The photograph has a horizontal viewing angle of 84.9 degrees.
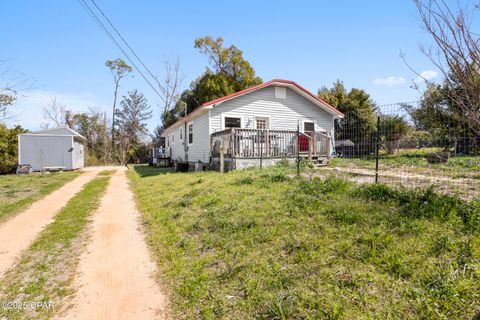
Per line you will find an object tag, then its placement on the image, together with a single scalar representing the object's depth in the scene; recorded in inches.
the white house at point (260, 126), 430.0
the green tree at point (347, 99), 1044.2
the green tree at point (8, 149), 716.7
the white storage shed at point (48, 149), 709.3
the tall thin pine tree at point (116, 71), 1364.4
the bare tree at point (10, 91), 393.6
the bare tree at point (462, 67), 104.3
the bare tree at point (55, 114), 1412.4
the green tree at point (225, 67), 1233.4
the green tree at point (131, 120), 1358.5
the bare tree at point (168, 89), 1358.3
